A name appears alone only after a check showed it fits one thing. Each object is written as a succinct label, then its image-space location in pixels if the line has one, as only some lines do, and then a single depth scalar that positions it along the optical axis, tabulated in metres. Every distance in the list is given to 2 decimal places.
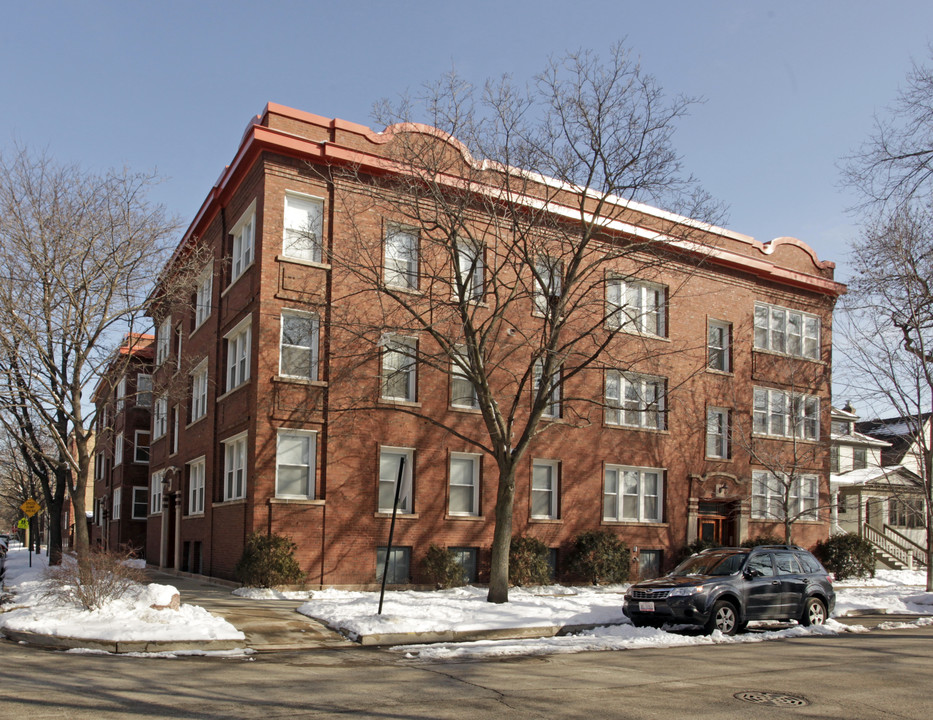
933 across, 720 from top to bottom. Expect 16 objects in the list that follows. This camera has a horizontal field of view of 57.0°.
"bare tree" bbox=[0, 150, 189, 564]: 16.91
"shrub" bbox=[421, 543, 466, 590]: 22.23
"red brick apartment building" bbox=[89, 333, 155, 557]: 40.31
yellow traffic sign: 32.05
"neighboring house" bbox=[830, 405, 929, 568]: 36.66
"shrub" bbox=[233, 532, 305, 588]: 19.78
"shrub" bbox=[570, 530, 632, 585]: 24.92
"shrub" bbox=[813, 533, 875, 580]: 30.88
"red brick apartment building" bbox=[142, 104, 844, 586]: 21.45
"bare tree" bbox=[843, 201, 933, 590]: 20.31
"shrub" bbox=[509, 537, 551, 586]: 23.25
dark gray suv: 14.95
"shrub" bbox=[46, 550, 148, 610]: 14.06
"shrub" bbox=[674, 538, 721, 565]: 27.59
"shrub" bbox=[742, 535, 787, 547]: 27.84
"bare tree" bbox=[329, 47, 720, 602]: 17.61
